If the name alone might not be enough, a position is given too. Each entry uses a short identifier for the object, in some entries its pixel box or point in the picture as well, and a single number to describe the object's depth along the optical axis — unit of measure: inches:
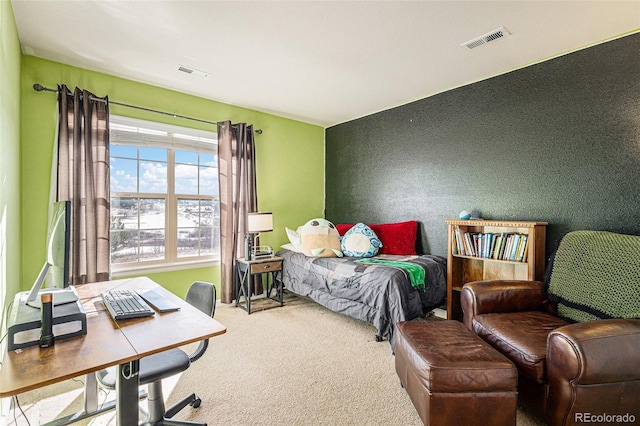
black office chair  55.7
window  127.3
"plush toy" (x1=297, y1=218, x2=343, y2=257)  143.6
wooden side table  138.3
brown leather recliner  57.8
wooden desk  35.4
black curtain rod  105.6
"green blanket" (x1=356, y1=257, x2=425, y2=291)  111.5
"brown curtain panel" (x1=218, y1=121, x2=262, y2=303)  146.9
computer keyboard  52.6
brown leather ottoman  60.3
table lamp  142.6
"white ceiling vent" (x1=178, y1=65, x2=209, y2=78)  114.6
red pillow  143.3
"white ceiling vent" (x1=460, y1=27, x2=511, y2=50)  90.9
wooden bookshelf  102.5
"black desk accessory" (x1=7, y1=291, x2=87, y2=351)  41.3
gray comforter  106.2
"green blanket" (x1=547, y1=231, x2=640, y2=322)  72.8
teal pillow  141.2
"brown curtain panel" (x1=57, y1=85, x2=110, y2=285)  108.8
